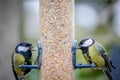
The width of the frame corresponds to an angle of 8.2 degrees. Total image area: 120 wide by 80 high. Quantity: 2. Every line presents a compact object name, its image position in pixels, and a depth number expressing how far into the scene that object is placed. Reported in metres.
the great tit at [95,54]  4.07
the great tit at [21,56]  4.09
